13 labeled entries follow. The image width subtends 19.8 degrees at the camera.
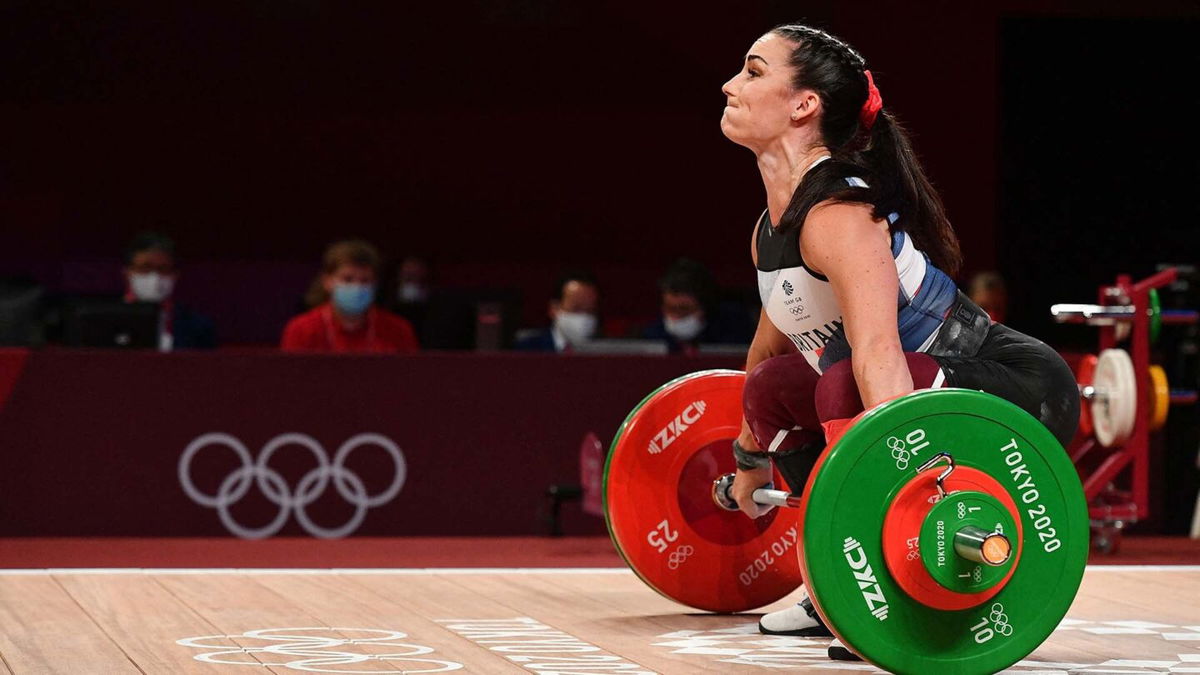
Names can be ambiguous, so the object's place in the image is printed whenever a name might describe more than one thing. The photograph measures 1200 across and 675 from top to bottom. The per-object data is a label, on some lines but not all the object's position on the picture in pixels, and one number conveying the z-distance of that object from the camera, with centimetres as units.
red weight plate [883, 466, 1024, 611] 557
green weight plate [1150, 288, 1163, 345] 1136
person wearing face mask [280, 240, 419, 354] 1347
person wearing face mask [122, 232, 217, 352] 1402
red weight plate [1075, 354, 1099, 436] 1140
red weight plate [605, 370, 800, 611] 761
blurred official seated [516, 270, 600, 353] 1439
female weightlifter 595
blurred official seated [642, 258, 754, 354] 1420
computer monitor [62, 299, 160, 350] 1216
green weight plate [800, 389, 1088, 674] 551
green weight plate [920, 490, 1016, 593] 556
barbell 551
